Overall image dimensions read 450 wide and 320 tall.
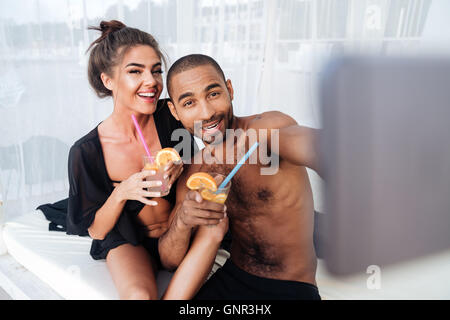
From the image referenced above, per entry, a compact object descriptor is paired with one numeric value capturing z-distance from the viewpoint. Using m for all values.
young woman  1.29
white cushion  1.28
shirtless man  1.23
